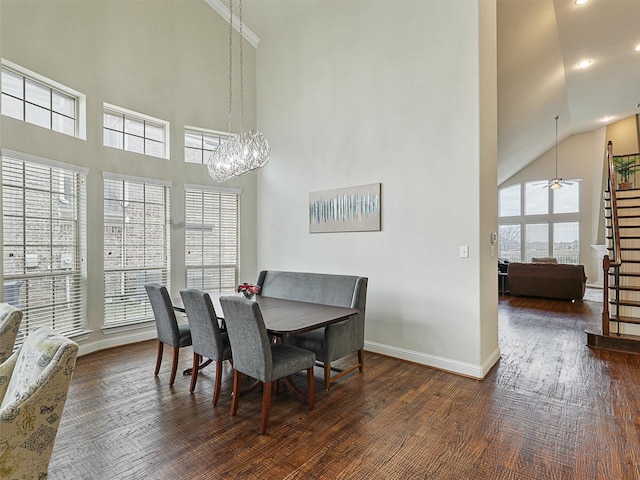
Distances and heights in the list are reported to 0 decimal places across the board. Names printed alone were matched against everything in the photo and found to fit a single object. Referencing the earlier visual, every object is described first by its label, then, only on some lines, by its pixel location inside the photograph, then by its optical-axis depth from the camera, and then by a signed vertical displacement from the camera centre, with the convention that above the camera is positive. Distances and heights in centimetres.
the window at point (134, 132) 436 +147
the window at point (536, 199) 1091 +132
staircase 420 -62
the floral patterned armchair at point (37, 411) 114 -57
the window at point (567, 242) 1028 -7
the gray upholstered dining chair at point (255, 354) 240 -82
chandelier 350 +90
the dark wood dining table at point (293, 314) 258 -64
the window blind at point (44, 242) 342 +1
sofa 716 -87
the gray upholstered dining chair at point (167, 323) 315 -76
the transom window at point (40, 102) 342 +152
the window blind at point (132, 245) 434 -3
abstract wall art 418 +41
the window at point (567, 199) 1037 +125
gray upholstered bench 312 -64
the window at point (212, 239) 509 +5
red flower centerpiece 337 -47
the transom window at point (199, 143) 517 +153
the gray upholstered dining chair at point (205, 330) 280 -74
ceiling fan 903 +149
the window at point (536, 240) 1081 +0
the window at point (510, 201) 1145 +131
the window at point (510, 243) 1138 -10
